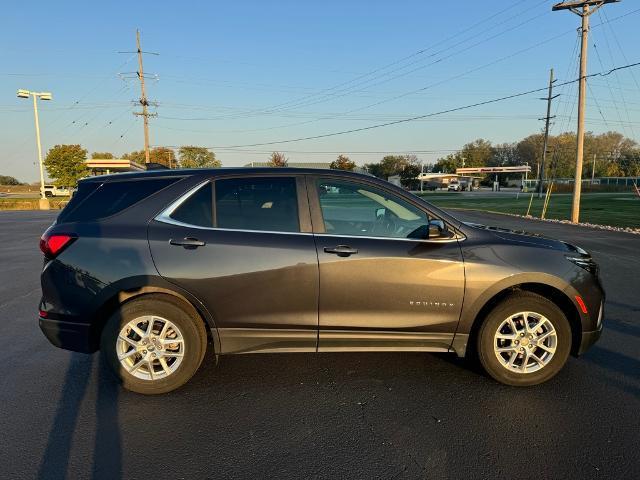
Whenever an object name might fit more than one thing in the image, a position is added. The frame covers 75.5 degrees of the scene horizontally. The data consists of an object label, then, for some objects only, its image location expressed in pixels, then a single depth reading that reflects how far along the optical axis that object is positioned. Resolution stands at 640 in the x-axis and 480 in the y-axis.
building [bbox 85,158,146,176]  36.44
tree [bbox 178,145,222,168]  82.56
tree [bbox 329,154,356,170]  61.43
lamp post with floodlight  31.02
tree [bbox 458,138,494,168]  118.47
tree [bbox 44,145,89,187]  61.47
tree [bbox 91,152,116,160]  91.43
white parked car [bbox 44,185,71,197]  68.38
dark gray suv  3.20
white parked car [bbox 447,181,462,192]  74.77
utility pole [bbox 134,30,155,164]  36.41
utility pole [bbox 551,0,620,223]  18.44
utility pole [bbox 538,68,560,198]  42.75
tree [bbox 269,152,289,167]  60.34
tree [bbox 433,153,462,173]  115.45
